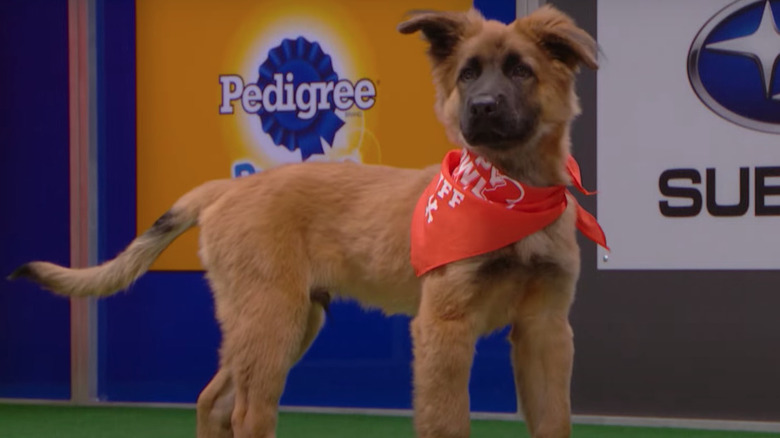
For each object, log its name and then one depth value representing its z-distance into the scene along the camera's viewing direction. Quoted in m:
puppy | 4.23
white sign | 6.22
